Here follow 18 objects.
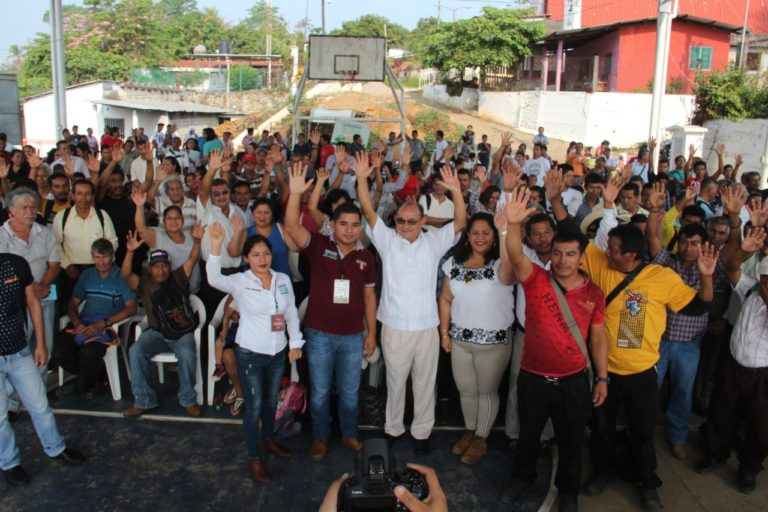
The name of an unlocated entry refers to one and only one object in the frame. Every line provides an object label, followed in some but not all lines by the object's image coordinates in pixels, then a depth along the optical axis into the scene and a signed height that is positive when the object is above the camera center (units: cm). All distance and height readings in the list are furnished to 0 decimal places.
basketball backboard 1524 +187
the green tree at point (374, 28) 6222 +1076
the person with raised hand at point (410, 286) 402 -96
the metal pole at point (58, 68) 1159 +109
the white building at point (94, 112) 2350 +61
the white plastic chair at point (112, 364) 491 -185
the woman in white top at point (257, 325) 388 -120
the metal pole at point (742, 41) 2187 +389
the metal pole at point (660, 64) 1112 +144
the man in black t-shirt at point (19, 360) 371 -144
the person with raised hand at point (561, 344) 345 -114
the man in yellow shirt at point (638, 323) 364 -105
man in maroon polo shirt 402 -109
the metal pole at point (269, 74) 3744 +368
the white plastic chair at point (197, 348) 480 -167
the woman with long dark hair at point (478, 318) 399 -117
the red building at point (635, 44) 2534 +420
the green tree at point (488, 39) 3005 +490
